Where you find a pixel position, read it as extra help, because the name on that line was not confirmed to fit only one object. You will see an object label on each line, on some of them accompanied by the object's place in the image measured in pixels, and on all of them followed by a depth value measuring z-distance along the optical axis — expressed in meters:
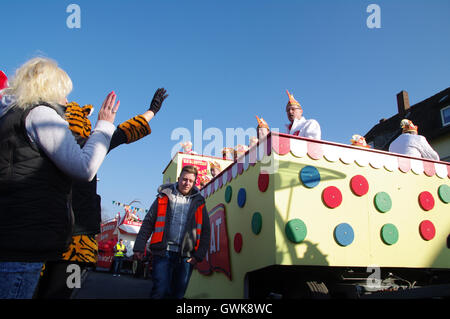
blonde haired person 1.38
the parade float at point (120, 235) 14.56
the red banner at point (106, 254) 14.82
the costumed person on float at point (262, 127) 5.81
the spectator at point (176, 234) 3.27
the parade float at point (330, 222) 3.64
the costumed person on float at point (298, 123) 5.04
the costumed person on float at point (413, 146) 5.67
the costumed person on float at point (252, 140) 6.85
